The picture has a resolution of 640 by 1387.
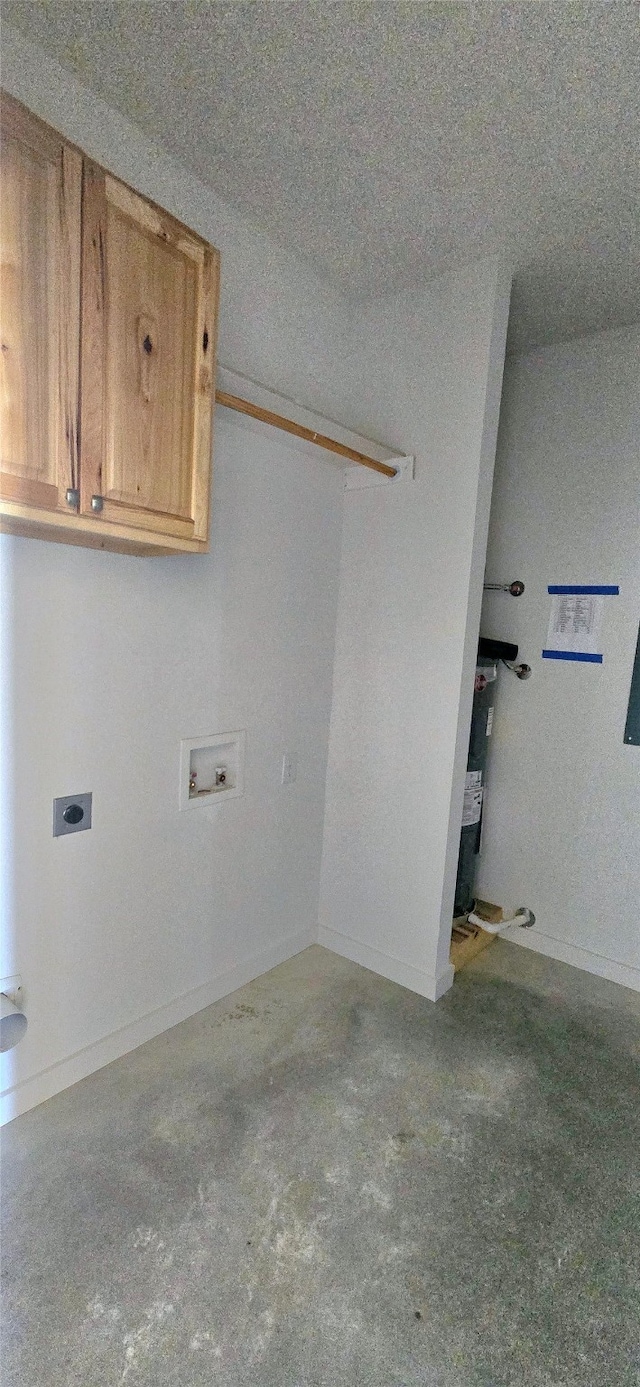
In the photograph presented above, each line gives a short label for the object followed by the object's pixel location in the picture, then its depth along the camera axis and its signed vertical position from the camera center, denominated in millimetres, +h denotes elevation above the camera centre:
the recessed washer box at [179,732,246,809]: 1988 -528
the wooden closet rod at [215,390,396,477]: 1612 +607
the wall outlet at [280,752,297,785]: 2408 -584
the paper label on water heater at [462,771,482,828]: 2695 -750
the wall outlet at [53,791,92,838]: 1624 -567
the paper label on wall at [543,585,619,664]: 2570 +100
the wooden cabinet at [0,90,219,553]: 1135 +563
